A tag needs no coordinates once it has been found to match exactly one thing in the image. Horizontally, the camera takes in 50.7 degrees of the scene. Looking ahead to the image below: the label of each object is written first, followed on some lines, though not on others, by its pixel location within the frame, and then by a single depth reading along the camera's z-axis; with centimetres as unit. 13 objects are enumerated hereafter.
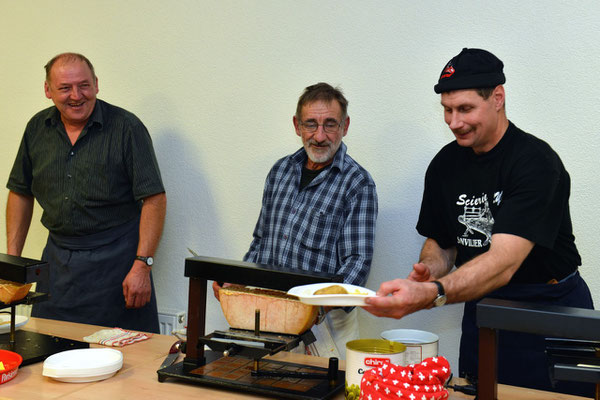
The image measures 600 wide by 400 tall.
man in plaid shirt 272
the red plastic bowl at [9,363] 183
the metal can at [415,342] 173
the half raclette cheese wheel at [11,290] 210
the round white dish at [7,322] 232
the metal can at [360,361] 162
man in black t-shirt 201
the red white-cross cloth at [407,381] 147
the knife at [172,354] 197
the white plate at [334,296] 159
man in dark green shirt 321
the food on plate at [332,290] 163
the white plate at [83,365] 183
